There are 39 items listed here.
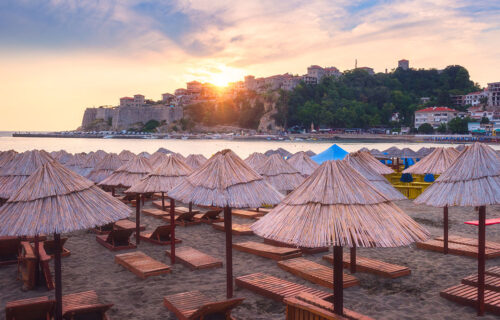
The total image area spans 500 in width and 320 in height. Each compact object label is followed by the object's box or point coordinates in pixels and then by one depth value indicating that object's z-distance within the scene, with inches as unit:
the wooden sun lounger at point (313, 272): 293.7
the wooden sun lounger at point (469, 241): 378.9
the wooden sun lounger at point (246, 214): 565.6
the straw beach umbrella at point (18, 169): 393.7
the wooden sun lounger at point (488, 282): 260.5
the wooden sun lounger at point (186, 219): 528.4
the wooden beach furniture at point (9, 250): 357.1
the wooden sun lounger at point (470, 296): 238.1
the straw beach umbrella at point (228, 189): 260.1
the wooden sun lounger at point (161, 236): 428.1
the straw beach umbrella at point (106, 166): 592.1
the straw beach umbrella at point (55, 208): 208.2
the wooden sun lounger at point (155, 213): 578.2
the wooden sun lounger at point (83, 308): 218.3
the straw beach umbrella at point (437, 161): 472.7
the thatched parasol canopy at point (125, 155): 630.9
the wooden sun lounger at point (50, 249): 385.4
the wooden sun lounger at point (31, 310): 213.3
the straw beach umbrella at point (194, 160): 669.3
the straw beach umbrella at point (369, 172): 336.2
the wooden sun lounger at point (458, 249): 361.3
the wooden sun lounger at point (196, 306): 202.7
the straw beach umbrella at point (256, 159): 565.6
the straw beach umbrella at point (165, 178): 366.0
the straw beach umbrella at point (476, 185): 225.1
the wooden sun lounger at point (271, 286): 264.0
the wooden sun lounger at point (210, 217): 543.8
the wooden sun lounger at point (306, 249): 389.1
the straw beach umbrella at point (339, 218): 167.6
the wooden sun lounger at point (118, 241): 409.1
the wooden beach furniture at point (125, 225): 490.2
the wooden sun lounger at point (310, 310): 174.7
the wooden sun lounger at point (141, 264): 320.8
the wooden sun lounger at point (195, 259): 342.3
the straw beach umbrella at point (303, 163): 632.0
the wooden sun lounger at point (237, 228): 470.3
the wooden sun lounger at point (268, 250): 367.9
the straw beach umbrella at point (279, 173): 505.7
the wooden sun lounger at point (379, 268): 314.2
